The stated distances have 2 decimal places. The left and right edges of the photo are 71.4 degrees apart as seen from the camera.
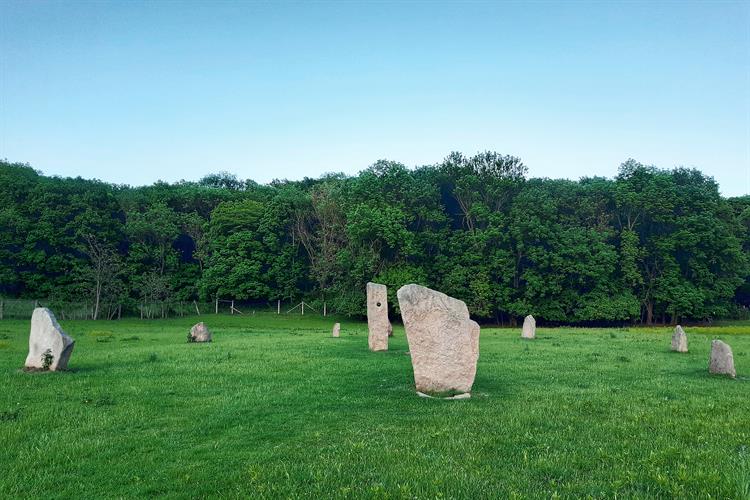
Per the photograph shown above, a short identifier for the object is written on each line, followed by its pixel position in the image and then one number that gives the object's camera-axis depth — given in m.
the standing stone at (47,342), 16.30
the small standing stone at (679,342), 24.39
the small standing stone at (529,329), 32.47
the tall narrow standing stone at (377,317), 23.95
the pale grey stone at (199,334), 28.33
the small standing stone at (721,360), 16.92
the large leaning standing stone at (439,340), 13.69
